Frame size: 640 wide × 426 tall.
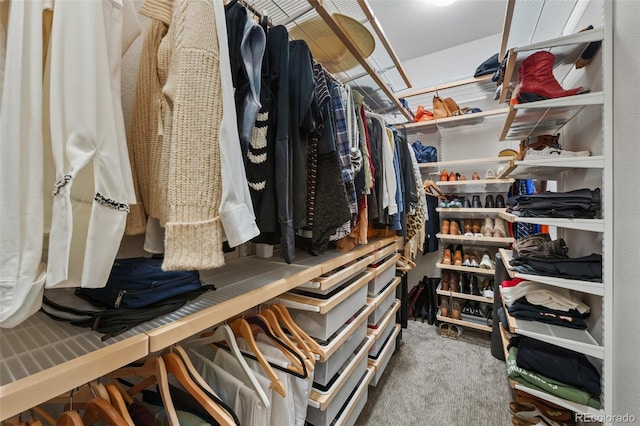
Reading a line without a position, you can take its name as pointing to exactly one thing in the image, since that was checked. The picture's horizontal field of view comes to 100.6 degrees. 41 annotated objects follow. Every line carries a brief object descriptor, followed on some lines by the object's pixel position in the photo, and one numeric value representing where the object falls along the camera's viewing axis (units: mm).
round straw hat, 1258
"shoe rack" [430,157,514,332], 2330
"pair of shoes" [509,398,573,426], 1218
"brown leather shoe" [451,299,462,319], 2421
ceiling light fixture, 2114
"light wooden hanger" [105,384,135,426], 516
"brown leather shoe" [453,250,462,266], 2471
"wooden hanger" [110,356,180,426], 555
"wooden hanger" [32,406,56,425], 563
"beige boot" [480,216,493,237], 2385
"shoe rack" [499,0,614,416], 1003
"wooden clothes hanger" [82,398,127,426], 501
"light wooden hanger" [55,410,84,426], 479
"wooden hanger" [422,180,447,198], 2555
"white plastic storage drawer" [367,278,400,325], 1502
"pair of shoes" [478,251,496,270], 2332
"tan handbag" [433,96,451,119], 2496
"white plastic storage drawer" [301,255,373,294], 970
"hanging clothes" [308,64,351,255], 910
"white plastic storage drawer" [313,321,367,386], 1045
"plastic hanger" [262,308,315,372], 854
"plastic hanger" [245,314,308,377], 818
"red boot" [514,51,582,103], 1111
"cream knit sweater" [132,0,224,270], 483
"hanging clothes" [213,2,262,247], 518
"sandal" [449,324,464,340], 2377
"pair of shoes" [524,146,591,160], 1146
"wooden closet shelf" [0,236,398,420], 387
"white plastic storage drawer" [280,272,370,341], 990
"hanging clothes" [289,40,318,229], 815
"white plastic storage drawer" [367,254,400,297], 1500
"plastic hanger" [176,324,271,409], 689
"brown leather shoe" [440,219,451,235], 2602
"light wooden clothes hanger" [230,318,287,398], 761
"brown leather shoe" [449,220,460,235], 2546
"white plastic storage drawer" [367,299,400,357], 1526
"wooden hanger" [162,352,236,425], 572
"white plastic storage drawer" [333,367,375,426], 1166
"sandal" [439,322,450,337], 2410
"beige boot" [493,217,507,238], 2344
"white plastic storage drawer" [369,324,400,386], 1569
